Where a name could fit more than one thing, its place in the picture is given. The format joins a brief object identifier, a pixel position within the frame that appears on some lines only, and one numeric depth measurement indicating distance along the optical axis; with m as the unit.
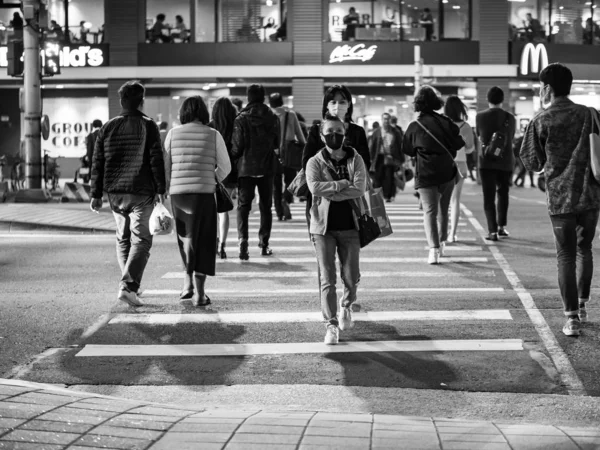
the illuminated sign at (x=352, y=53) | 40.06
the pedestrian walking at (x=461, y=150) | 13.79
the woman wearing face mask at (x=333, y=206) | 7.95
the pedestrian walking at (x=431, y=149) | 12.05
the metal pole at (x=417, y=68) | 34.66
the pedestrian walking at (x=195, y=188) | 9.67
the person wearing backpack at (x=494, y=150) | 14.30
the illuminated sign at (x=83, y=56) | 40.09
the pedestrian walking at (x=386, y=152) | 23.47
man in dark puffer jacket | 9.64
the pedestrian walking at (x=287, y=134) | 15.61
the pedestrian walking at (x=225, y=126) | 12.77
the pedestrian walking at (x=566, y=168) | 7.98
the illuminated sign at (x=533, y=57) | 39.75
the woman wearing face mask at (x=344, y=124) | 8.45
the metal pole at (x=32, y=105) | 23.47
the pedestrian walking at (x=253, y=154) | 12.88
